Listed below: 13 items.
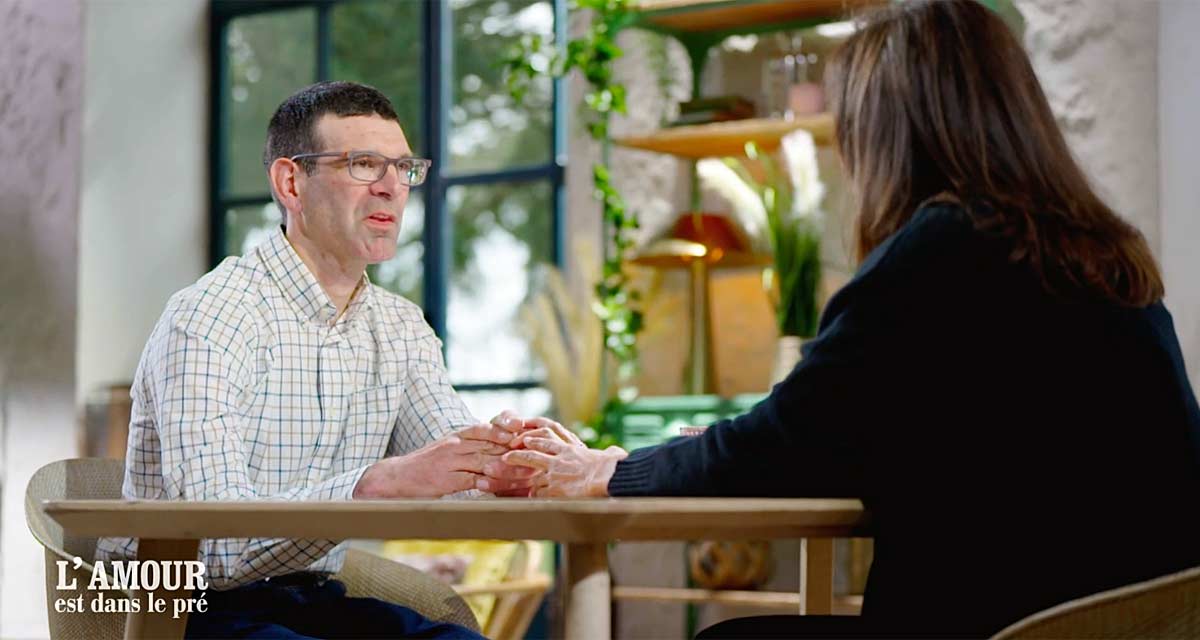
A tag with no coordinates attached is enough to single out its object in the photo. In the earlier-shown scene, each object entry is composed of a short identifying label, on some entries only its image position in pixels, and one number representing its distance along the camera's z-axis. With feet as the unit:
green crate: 16.21
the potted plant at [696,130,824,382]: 16.06
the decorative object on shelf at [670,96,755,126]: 16.88
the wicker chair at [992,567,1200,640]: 4.70
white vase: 15.79
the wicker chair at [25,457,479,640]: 6.79
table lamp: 17.03
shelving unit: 16.29
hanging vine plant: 17.13
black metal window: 21.12
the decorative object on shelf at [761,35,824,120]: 16.53
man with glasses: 6.68
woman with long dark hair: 5.00
